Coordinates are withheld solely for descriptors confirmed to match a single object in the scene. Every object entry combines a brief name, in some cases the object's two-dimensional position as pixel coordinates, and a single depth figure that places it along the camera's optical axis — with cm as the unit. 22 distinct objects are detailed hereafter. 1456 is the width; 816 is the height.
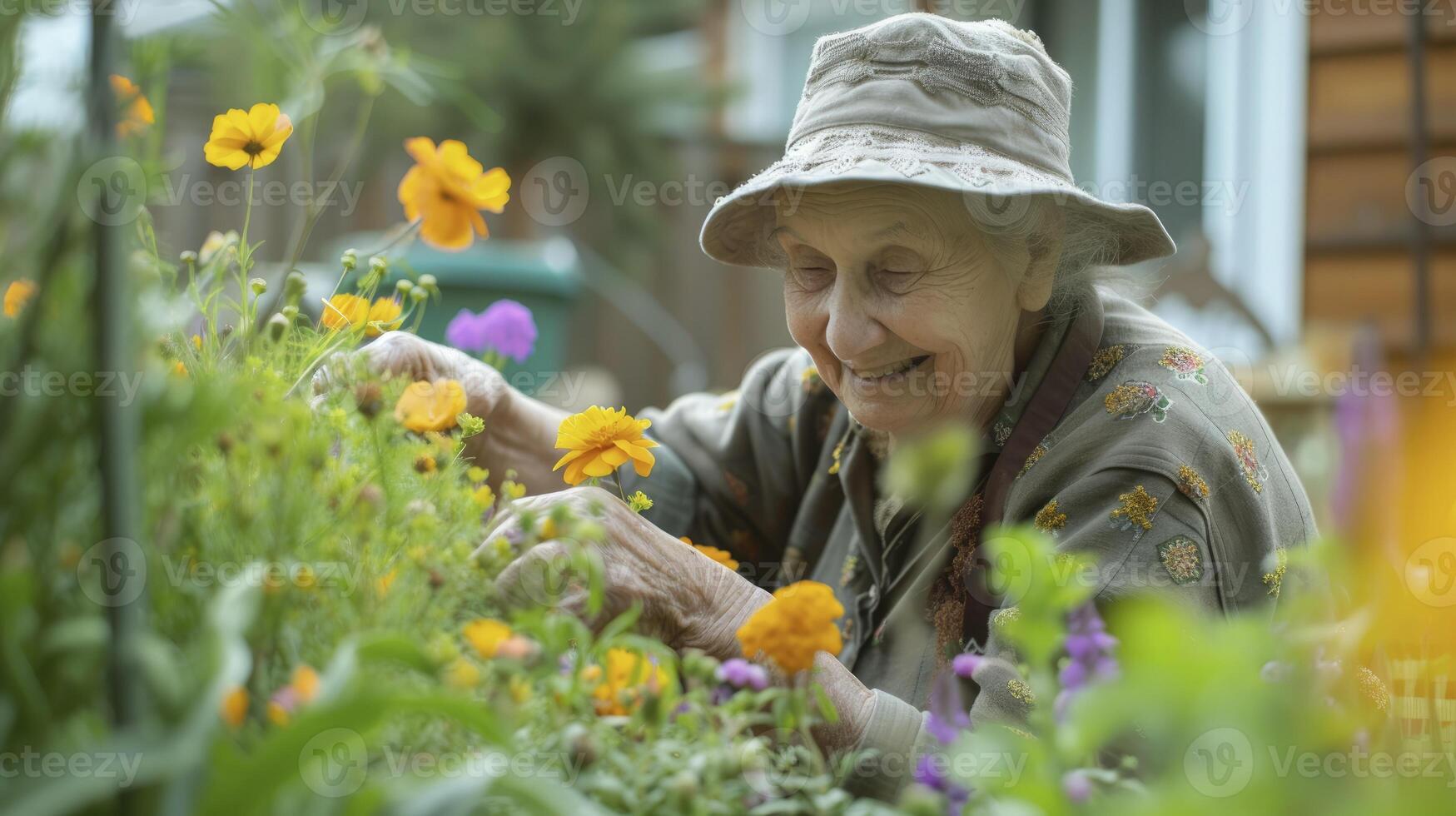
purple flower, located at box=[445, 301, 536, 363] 165
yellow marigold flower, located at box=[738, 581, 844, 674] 86
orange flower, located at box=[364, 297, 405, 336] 122
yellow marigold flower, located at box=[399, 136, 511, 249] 134
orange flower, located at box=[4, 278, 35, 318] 68
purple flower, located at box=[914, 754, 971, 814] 81
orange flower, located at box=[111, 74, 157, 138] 118
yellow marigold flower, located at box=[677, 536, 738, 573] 145
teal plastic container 384
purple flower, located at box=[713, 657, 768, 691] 90
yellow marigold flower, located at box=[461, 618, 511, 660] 77
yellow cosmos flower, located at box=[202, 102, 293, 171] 125
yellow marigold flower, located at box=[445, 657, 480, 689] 73
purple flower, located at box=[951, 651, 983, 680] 91
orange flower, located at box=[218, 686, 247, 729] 64
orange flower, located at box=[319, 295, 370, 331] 119
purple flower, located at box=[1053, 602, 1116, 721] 76
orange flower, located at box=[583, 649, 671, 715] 84
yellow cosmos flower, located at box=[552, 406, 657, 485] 115
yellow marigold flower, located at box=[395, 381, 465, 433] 103
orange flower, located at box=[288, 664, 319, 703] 67
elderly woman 129
